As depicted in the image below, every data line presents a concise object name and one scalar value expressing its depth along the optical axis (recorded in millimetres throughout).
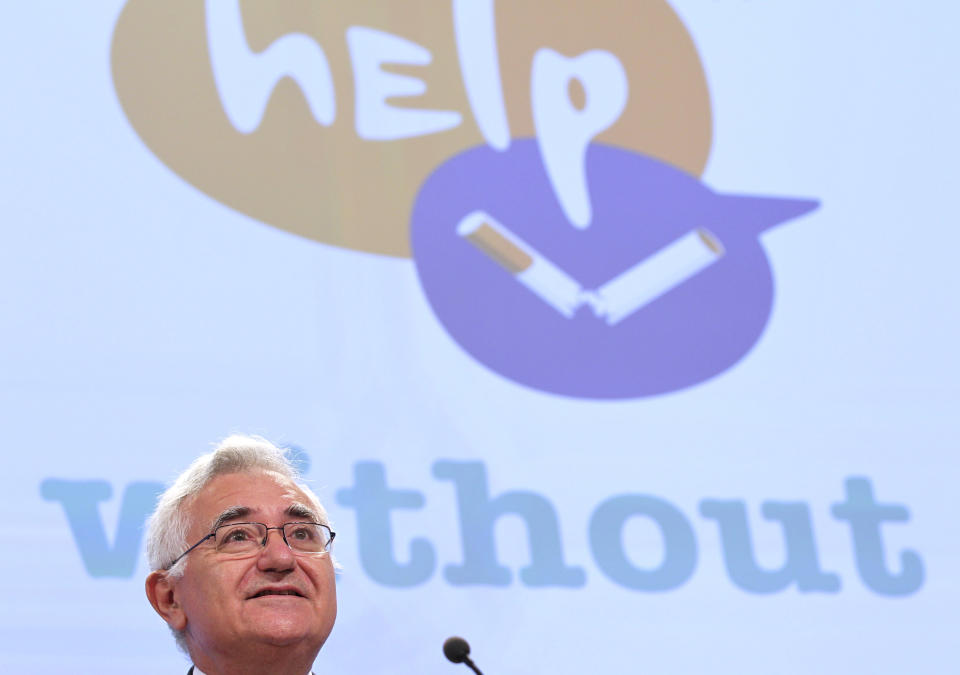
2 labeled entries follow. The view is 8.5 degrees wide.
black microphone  6485
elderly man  6511
